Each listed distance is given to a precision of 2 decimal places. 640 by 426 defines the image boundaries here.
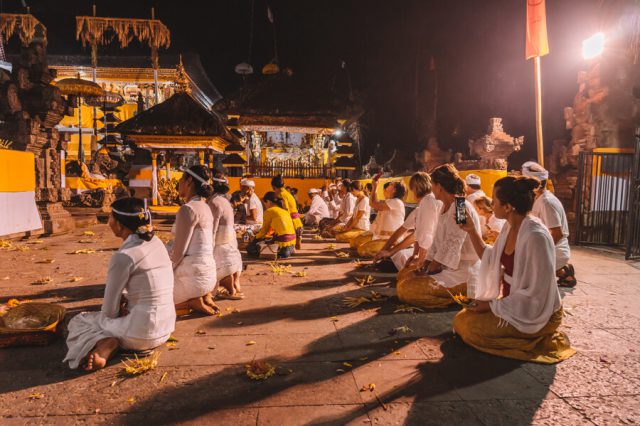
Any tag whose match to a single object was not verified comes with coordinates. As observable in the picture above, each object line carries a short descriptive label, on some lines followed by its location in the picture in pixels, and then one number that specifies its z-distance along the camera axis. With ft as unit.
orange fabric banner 33.30
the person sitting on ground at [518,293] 10.21
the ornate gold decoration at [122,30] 81.66
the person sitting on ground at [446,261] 14.97
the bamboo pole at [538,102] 32.02
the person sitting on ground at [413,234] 17.51
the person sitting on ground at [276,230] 24.57
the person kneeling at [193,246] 13.80
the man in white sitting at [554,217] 17.29
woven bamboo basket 11.13
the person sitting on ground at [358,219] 30.76
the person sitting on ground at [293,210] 28.12
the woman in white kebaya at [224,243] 16.33
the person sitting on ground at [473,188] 23.35
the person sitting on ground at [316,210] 43.91
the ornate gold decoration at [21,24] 78.25
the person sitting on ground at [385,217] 23.43
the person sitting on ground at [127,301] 9.93
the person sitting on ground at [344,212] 36.24
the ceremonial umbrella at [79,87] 49.96
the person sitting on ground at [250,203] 30.91
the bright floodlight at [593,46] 38.67
